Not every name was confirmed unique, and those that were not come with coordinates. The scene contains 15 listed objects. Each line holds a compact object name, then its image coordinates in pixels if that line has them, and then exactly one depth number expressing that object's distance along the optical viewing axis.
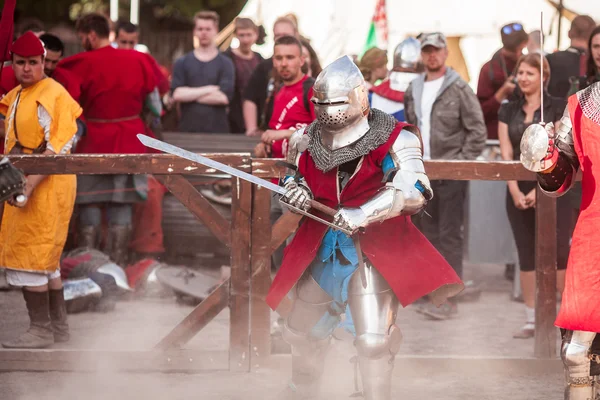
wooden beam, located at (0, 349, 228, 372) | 11.79
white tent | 21.57
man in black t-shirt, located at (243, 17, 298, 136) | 16.46
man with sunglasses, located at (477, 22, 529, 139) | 16.97
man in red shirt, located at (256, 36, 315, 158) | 12.46
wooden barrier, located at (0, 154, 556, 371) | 11.57
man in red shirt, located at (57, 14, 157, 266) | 15.51
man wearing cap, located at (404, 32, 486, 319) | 14.57
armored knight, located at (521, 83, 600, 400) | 8.25
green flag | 22.52
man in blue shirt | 17.61
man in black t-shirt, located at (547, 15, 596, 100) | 15.86
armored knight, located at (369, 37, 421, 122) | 15.33
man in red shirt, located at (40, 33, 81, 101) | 14.70
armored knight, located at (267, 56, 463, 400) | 8.66
